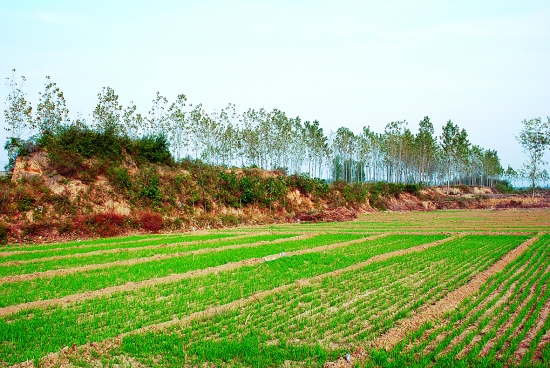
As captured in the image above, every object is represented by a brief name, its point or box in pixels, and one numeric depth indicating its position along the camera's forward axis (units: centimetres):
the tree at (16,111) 2831
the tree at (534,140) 6612
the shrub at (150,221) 2714
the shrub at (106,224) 2433
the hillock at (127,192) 2398
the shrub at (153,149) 3481
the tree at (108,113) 3466
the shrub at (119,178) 2970
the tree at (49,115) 3020
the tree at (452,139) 7219
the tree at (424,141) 7538
